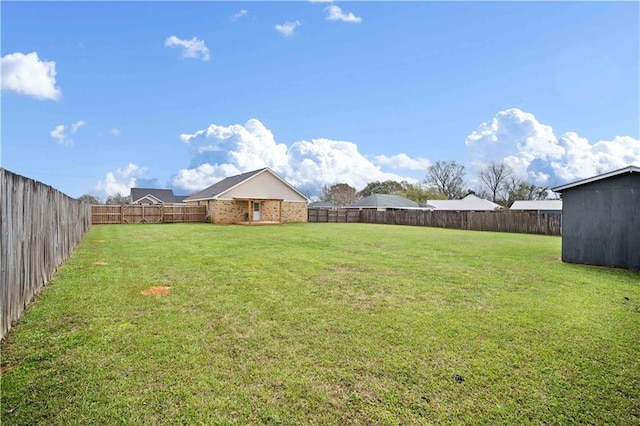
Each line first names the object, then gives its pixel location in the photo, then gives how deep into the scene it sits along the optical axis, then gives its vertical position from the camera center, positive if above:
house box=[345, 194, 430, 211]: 38.53 +1.26
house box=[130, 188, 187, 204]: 40.19 +1.99
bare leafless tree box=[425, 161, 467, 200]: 58.09 +6.22
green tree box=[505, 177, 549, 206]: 52.28 +3.91
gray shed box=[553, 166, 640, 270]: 8.02 -0.13
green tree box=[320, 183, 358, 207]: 60.78 +3.67
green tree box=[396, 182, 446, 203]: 55.56 +3.60
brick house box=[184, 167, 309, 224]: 25.22 +1.03
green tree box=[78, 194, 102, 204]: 39.41 +1.81
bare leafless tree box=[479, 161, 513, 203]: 56.12 +6.57
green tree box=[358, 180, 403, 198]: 58.73 +4.89
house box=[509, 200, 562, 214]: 42.25 +1.17
